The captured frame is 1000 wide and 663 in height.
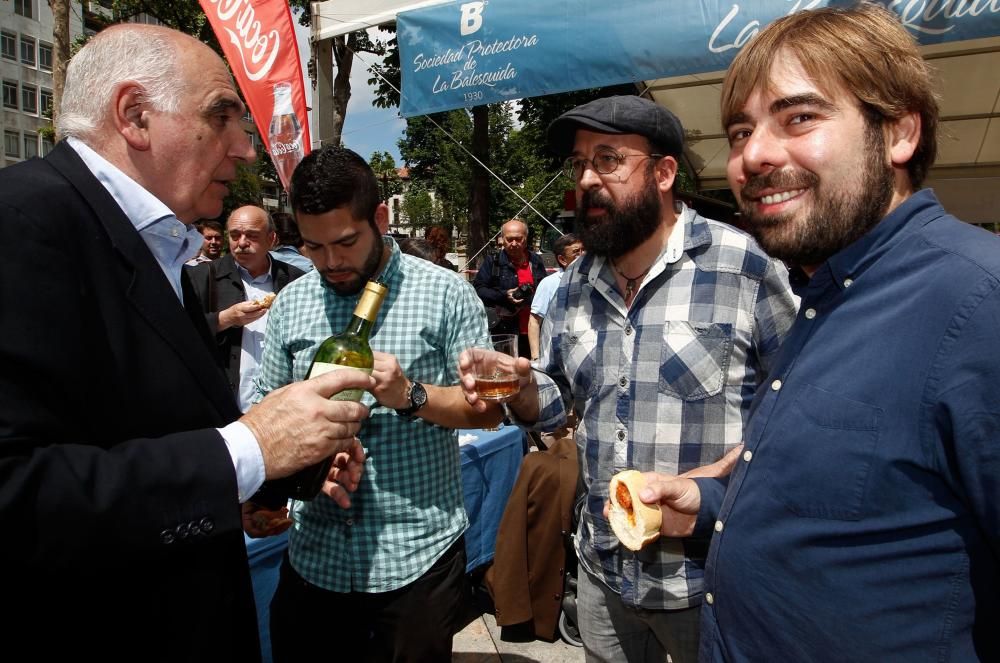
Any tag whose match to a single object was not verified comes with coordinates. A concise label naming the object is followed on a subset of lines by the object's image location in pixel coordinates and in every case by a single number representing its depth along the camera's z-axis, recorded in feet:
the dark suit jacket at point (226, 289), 13.83
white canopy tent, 17.57
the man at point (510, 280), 24.52
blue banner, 12.80
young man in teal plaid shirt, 6.80
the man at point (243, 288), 13.32
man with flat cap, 6.36
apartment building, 136.36
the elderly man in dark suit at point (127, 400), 3.51
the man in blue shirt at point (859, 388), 3.31
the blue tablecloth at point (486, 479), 12.61
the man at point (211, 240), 20.63
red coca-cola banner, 15.76
